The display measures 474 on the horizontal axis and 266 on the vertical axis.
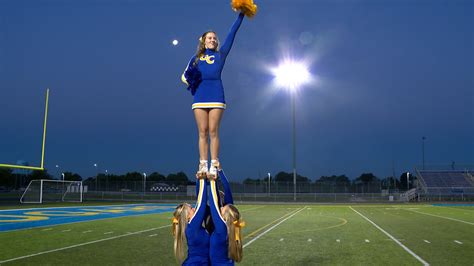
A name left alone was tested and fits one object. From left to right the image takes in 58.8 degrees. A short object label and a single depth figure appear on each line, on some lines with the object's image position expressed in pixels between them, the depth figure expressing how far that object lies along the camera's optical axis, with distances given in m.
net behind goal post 34.16
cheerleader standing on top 4.56
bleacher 54.34
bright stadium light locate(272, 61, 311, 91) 40.41
